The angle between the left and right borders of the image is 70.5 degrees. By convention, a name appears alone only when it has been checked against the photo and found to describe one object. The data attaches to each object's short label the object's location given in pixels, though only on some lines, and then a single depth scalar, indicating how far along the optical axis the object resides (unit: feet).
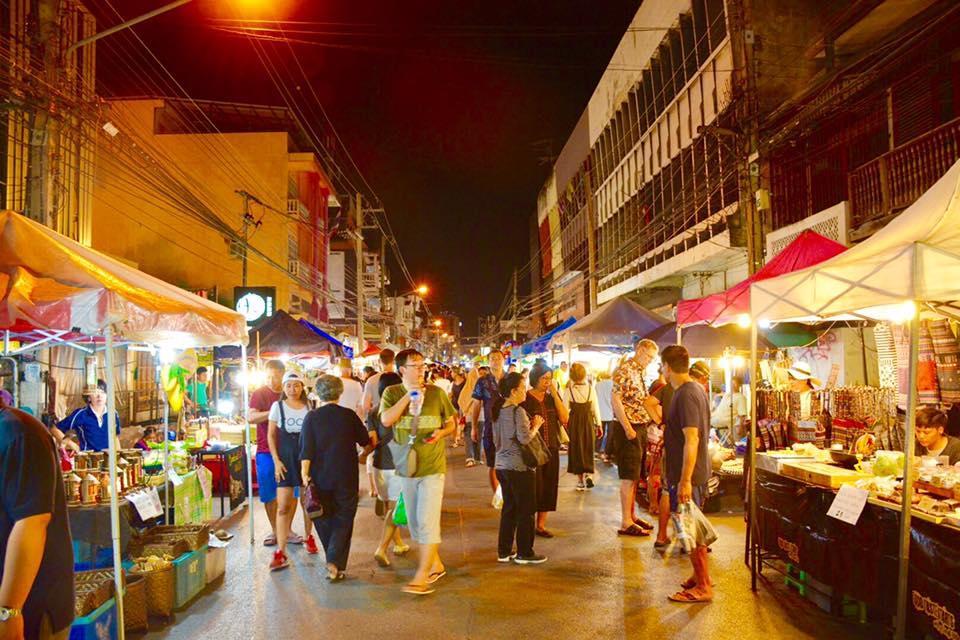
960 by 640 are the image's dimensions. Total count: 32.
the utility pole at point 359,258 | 93.40
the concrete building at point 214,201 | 94.89
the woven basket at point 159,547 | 19.79
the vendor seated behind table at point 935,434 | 19.95
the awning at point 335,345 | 44.82
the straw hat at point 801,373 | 32.45
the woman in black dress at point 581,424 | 32.89
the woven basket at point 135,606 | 17.24
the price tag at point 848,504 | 16.49
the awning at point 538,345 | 55.52
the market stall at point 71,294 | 14.85
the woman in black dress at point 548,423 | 26.07
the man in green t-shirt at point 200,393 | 52.01
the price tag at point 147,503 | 20.80
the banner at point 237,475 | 34.32
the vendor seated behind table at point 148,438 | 32.68
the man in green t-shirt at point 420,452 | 20.40
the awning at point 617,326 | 41.45
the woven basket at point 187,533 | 20.86
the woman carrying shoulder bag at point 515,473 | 22.80
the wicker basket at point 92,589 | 15.05
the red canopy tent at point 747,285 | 27.12
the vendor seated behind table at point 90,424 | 28.77
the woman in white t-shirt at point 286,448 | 23.22
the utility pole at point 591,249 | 75.72
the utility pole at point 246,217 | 81.03
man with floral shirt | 26.50
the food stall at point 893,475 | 14.28
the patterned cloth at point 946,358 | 27.71
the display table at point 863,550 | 13.98
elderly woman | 21.12
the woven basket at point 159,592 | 18.19
